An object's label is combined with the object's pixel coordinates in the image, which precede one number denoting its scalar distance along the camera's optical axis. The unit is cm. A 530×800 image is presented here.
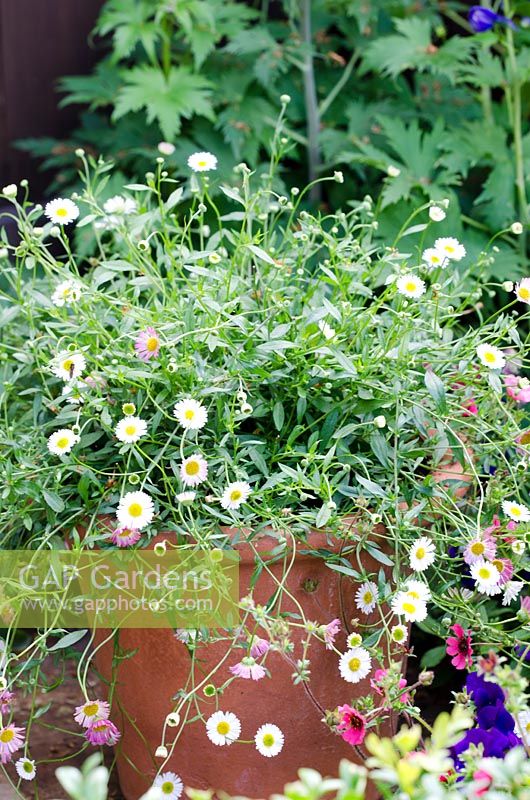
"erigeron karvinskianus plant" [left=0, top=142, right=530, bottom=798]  133
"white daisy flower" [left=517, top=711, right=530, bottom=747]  130
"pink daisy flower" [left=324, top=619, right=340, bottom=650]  131
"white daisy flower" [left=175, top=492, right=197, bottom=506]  129
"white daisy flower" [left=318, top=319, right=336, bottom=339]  137
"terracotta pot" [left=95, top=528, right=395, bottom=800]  137
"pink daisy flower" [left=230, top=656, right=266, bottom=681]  129
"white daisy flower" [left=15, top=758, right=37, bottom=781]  133
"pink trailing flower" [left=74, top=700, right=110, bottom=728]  133
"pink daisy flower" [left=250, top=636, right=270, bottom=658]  131
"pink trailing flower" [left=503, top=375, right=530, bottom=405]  143
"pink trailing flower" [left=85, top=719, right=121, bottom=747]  134
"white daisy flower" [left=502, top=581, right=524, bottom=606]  135
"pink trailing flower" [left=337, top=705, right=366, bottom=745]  131
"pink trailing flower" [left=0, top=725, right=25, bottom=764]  134
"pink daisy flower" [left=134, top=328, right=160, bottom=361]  135
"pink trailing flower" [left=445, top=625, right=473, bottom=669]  135
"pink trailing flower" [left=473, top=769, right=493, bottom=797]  119
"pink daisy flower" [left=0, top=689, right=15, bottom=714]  133
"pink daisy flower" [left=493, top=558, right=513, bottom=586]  135
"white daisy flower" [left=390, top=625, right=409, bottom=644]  130
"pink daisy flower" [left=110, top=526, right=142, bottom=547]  133
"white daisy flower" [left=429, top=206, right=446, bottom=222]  140
